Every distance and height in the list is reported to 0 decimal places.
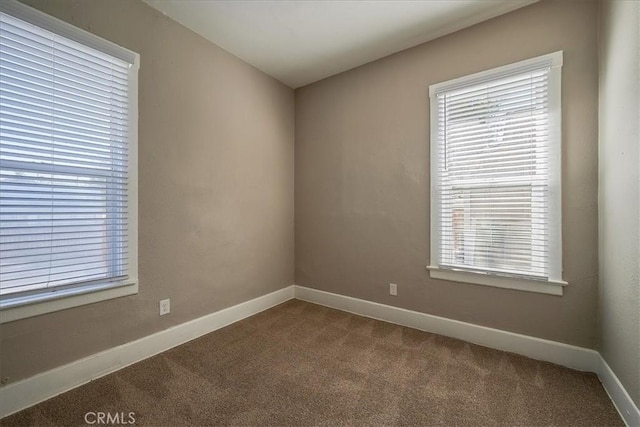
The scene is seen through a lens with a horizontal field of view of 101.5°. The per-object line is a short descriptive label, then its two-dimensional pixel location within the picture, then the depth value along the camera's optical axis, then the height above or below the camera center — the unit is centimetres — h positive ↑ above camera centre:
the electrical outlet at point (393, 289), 264 -76
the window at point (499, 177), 192 +31
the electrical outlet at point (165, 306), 210 -75
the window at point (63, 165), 146 +30
